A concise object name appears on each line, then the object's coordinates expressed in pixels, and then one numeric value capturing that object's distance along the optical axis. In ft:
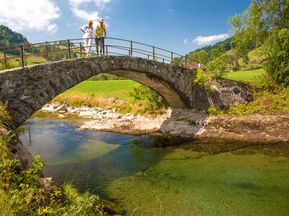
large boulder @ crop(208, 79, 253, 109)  76.78
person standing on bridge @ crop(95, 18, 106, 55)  53.50
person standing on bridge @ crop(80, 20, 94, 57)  51.08
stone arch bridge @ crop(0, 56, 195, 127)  36.57
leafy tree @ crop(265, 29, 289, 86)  75.55
